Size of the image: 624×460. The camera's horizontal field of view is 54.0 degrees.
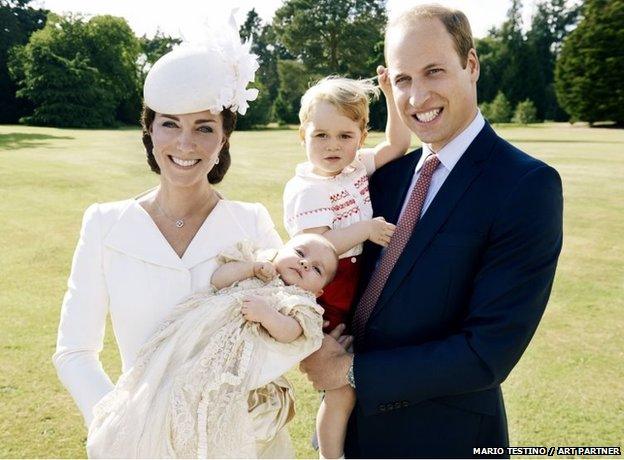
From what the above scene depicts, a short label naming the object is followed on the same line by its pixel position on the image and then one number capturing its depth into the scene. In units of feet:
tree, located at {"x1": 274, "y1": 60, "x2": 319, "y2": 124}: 200.64
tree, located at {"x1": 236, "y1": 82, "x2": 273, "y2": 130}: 174.29
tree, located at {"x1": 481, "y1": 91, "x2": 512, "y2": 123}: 180.04
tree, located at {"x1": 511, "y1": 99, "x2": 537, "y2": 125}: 179.11
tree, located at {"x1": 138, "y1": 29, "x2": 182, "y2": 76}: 211.20
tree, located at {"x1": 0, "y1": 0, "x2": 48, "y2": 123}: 183.42
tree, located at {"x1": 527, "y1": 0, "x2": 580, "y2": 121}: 207.62
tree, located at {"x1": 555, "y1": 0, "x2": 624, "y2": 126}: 175.01
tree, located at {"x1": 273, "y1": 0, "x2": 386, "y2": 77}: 195.11
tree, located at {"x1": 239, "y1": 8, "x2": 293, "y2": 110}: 255.91
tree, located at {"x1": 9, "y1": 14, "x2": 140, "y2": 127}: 177.37
